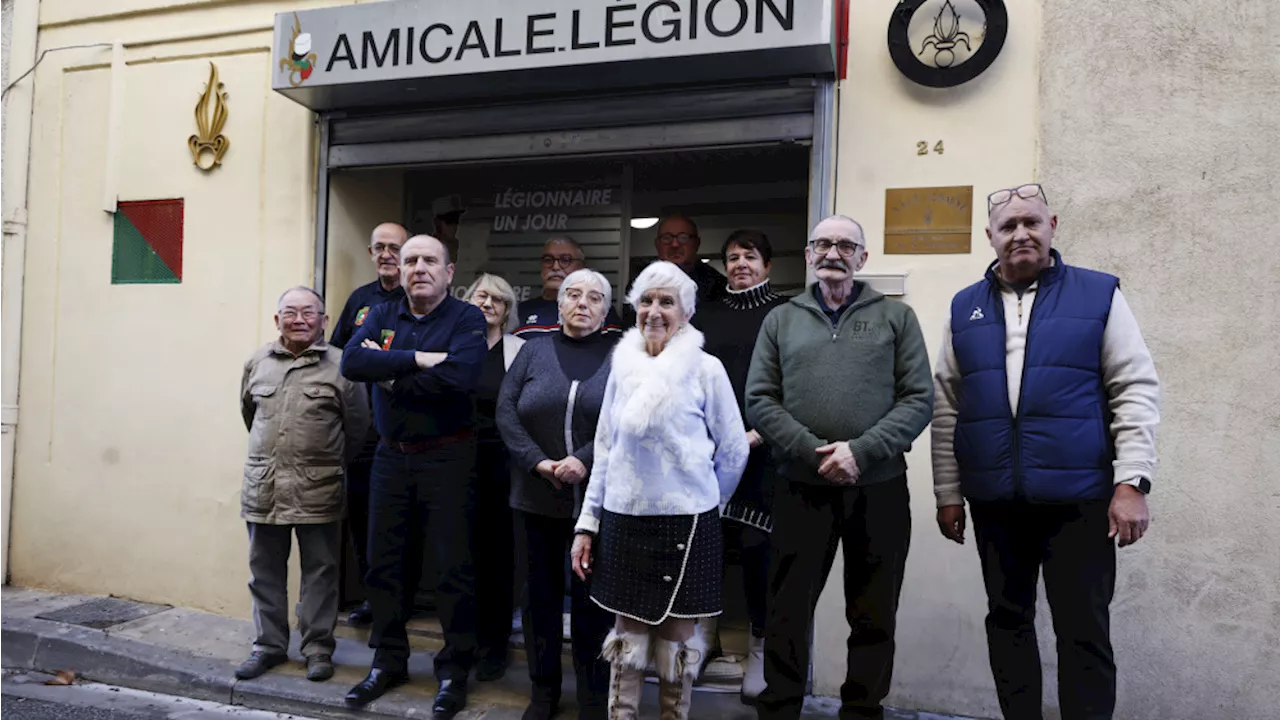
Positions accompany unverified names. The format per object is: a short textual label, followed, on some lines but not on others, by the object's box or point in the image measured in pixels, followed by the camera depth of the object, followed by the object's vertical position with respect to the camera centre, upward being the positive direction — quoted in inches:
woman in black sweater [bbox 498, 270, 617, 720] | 156.3 -13.8
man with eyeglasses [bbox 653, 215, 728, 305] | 202.1 +27.6
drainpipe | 249.8 +29.9
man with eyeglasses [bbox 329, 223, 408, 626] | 204.4 +11.3
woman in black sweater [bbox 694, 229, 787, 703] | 170.1 +2.0
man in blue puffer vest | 127.2 -7.2
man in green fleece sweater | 139.3 -9.0
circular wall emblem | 176.7 +63.7
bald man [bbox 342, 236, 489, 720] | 168.1 -16.0
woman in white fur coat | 137.9 -16.8
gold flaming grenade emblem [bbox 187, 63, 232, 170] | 232.7 +55.9
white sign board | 177.9 +66.1
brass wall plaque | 178.2 +30.3
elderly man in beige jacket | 186.2 -20.2
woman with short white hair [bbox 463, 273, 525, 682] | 185.5 -27.7
